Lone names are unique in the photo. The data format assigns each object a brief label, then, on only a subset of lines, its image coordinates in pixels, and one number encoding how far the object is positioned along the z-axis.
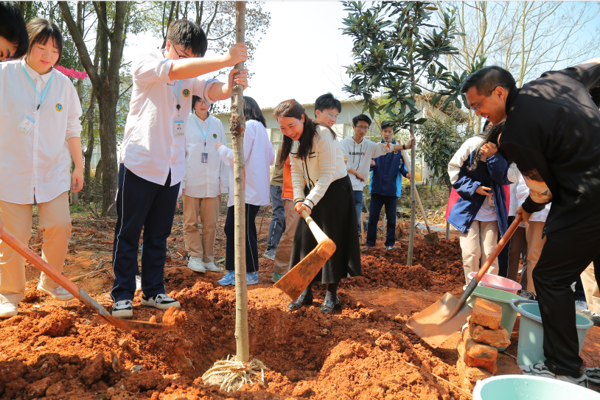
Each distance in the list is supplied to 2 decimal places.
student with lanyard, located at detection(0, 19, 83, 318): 2.63
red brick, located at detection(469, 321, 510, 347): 2.27
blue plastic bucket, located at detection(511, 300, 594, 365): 2.31
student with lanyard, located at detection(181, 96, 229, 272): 4.16
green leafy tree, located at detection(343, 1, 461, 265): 4.43
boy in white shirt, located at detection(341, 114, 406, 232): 5.95
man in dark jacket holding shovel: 2.03
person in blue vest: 6.13
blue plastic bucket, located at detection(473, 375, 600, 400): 1.58
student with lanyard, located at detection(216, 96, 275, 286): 3.84
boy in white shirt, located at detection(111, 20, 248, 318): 2.60
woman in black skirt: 2.98
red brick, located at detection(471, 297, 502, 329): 2.29
